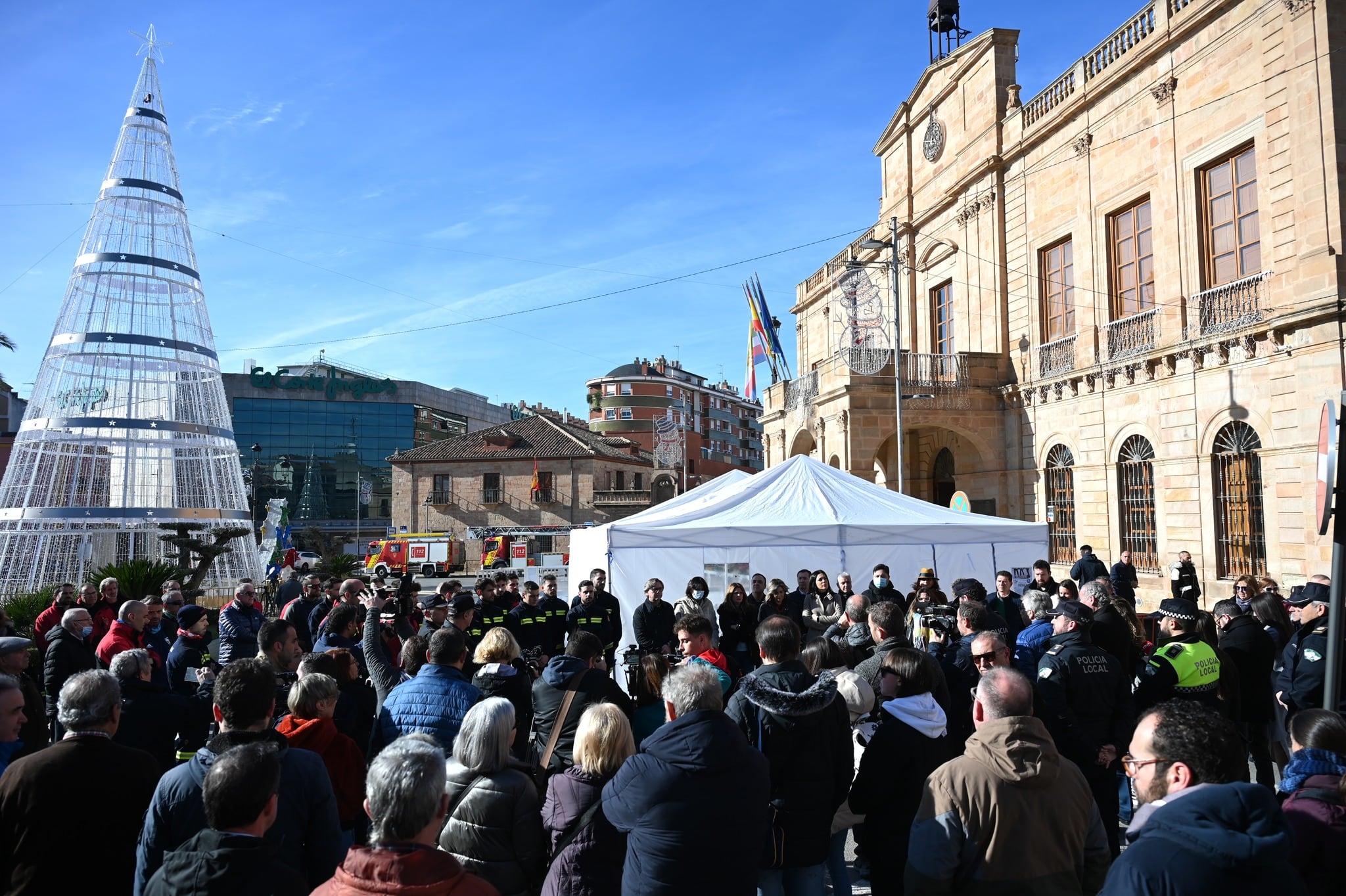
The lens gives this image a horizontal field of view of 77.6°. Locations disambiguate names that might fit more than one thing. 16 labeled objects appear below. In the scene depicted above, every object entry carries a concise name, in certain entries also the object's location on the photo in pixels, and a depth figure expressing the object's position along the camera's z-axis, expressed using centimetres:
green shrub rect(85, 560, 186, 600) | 1250
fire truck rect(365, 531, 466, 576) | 4147
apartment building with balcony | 7312
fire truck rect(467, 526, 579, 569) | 4002
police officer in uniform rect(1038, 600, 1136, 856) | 465
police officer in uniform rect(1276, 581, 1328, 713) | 545
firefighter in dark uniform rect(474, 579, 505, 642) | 934
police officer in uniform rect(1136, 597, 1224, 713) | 535
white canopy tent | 1191
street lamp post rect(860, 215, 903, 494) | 1798
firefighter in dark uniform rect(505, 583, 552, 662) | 936
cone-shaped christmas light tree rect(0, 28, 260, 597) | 1403
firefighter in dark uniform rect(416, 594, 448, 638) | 775
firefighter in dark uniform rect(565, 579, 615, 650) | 956
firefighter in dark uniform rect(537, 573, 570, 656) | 1004
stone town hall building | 1396
